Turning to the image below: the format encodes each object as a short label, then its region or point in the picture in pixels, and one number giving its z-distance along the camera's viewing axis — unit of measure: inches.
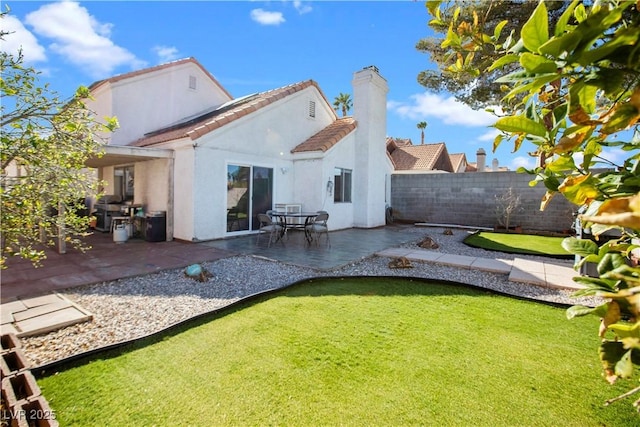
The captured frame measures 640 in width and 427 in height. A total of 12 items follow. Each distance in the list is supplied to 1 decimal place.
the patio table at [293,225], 421.4
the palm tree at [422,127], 1921.0
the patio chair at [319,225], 405.4
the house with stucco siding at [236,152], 426.9
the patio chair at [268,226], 399.2
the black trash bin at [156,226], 424.5
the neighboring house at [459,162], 1333.7
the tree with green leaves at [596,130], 27.8
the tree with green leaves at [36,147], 101.9
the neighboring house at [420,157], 1043.3
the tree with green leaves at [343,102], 1748.3
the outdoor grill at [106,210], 539.2
